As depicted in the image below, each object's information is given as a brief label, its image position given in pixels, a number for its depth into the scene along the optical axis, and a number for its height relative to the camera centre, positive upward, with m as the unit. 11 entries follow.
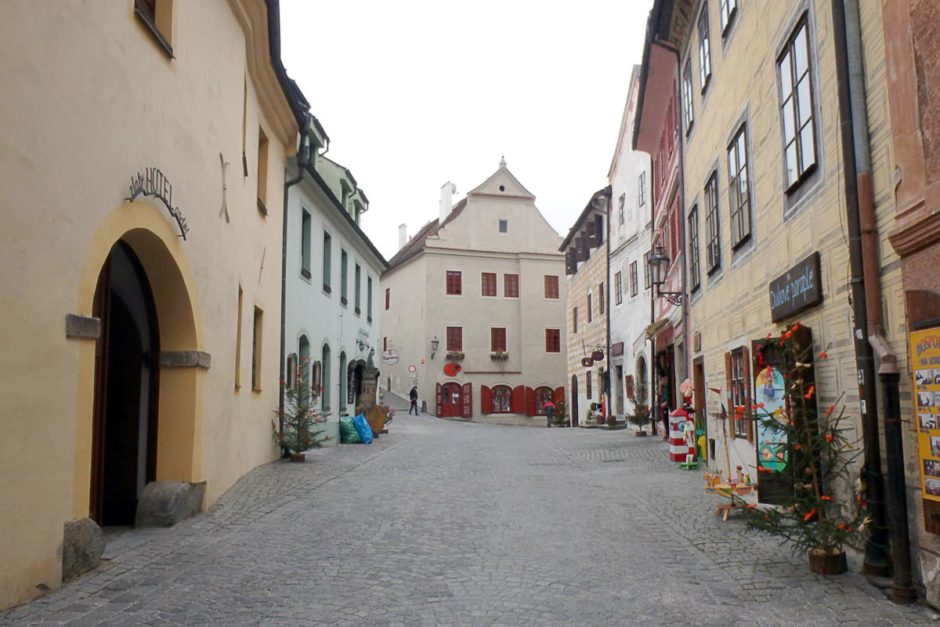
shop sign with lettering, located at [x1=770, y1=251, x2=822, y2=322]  7.46 +1.11
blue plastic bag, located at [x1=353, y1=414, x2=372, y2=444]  21.20 -0.48
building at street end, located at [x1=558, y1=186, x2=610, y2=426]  31.23 +3.95
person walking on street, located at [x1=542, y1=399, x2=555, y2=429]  38.99 -0.09
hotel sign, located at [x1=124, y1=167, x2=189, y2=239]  7.30 +2.05
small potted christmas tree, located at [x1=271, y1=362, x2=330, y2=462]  15.06 -0.29
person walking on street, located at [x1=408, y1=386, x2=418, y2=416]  41.49 +0.61
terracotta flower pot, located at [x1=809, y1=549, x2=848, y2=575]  6.25 -1.16
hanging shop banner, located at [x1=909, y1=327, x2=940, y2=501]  5.11 +0.02
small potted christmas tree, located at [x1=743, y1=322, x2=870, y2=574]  6.26 -0.58
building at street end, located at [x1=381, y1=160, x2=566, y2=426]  45.03 +5.35
